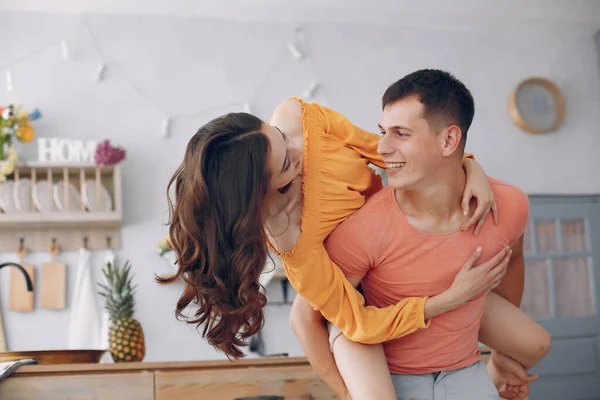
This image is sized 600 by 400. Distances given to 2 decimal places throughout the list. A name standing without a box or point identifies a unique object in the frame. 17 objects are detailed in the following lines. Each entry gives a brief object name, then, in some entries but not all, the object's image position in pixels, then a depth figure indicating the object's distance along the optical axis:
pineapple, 3.28
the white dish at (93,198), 4.25
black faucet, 3.11
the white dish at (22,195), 4.17
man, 1.88
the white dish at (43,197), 4.21
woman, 1.71
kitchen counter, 2.68
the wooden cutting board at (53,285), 4.33
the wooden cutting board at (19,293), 4.29
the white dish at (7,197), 4.17
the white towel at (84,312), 4.23
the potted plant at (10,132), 4.15
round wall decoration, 5.09
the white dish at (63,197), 4.24
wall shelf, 4.19
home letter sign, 4.28
